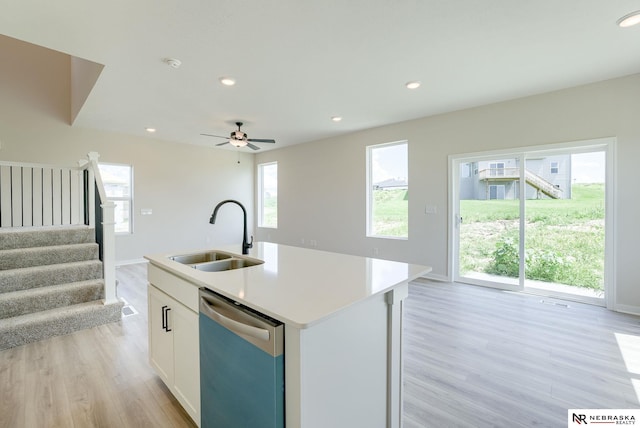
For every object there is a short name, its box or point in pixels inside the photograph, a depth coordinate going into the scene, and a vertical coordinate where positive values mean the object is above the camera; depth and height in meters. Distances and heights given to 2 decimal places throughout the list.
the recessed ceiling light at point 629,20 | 2.16 +1.49
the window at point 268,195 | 7.59 +0.48
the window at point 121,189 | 5.71 +0.46
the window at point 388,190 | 5.16 +0.42
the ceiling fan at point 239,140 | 4.64 +1.17
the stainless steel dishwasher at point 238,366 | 1.03 -0.61
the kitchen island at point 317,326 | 1.02 -0.50
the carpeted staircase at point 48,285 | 2.66 -0.76
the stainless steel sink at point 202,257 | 2.18 -0.34
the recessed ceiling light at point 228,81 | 3.26 +1.51
